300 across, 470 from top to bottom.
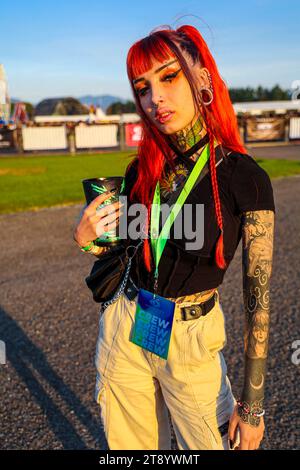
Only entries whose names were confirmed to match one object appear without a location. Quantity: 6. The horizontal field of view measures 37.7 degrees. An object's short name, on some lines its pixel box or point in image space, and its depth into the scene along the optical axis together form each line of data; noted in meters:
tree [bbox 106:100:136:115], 62.43
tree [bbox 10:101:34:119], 56.34
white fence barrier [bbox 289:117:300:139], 27.23
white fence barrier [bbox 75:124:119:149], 25.25
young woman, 1.51
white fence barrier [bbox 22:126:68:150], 24.52
